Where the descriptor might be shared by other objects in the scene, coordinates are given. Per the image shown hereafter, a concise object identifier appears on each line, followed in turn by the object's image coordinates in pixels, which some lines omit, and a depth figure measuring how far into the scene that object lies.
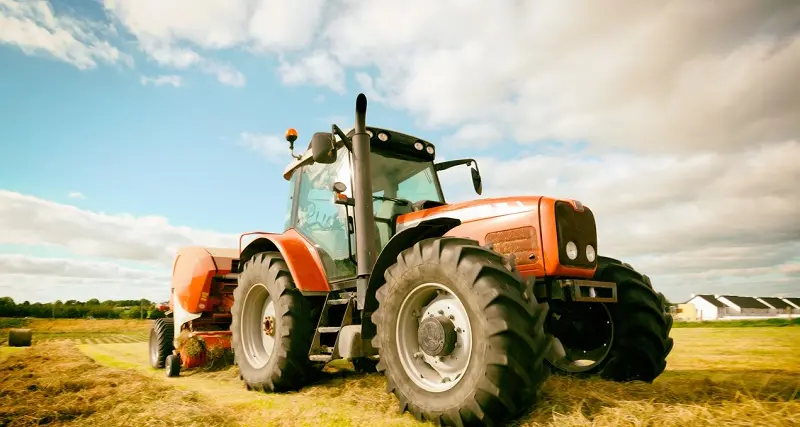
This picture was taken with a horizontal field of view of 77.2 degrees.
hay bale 13.30
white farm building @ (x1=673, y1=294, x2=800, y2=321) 41.92
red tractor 2.99
